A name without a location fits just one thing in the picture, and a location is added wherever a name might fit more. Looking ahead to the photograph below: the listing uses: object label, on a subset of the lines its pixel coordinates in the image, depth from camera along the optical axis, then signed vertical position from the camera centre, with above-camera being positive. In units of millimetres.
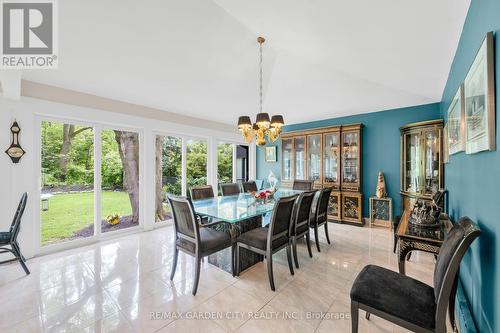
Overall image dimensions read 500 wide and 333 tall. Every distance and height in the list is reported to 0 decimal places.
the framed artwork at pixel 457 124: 1723 +400
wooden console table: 1761 -643
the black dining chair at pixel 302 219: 2633 -717
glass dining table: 2404 -559
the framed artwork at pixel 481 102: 1077 +373
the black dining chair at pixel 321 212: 3125 -720
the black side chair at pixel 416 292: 1141 -861
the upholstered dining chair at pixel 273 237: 2221 -813
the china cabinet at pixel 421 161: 3395 +74
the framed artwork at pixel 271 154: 6219 +363
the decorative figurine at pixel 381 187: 4266 -460
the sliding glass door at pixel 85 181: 3264 -245
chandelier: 2852 +563
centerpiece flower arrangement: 3129 -453
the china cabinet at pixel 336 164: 4559 +33
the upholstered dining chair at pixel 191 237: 2152 -805
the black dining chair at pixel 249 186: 4500 -448
